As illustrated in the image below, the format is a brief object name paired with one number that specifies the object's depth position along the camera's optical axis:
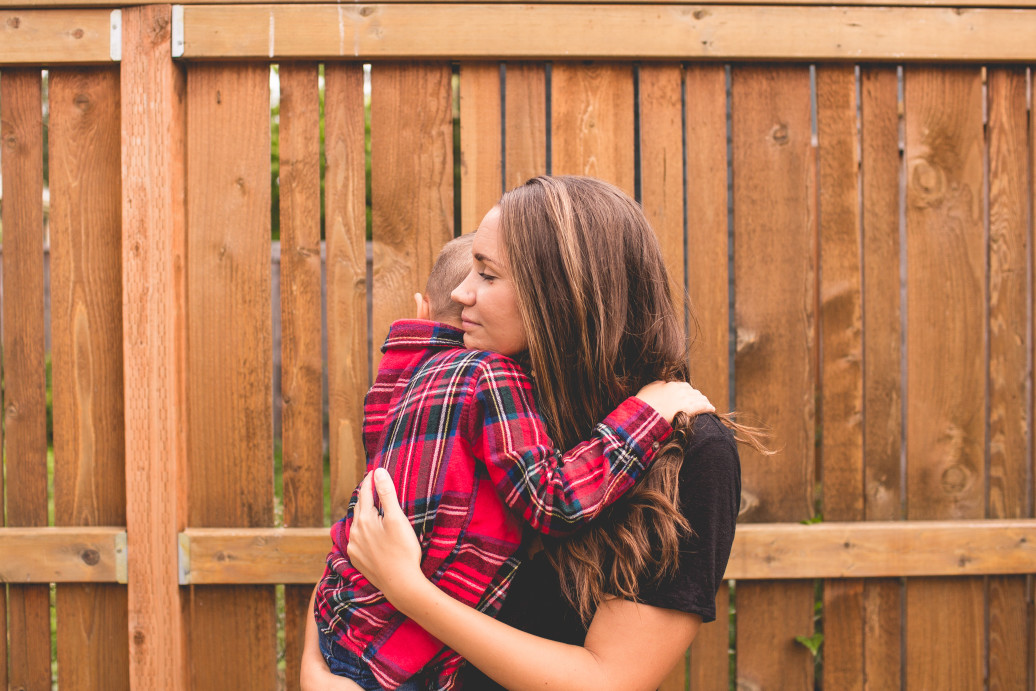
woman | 1.17
